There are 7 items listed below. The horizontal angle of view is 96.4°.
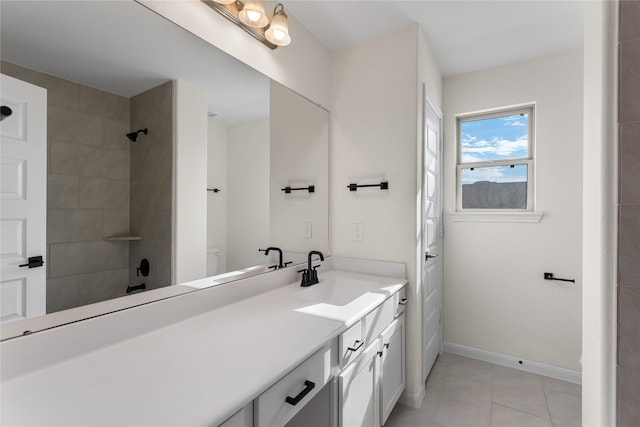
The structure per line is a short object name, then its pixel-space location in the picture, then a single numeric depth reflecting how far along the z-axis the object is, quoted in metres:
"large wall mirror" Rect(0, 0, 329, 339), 0.83
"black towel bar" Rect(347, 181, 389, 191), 1.97
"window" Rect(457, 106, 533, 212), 2.43
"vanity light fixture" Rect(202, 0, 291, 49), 1.33
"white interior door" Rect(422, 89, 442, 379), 2.08
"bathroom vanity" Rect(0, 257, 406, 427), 0.66
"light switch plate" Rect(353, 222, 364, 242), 2.09
